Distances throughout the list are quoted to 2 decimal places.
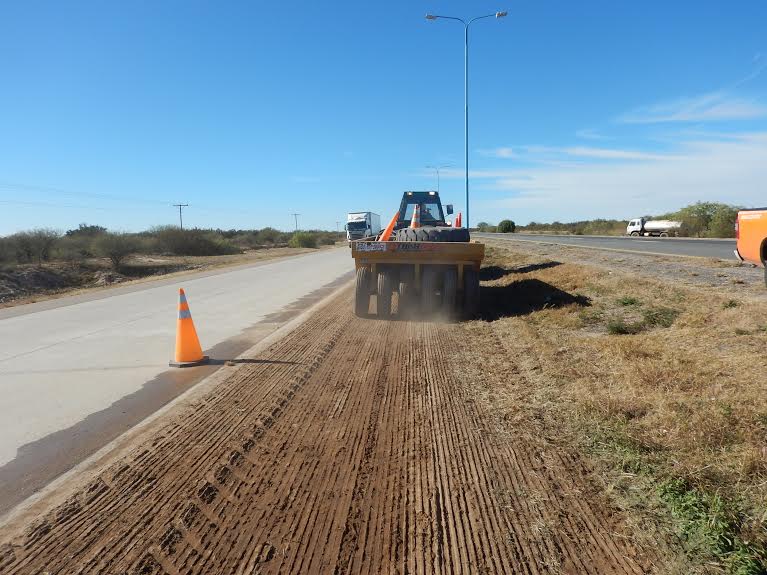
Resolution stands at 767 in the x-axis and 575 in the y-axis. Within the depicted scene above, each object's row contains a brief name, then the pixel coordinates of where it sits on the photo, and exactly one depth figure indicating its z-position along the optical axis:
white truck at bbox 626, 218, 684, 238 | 48.12
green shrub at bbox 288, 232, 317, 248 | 75.06
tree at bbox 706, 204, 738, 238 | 40.84
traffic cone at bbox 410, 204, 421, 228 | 12.55
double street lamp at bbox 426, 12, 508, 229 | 25.36
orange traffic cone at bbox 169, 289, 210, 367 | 6.68
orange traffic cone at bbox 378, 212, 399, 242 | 11.26
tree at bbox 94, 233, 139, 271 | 40.61
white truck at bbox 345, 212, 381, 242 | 49.53
